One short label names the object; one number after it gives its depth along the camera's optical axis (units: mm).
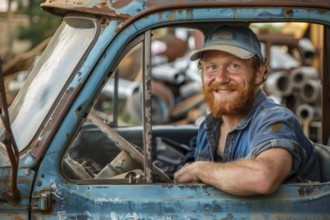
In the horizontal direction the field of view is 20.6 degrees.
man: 3201
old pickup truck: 3206
